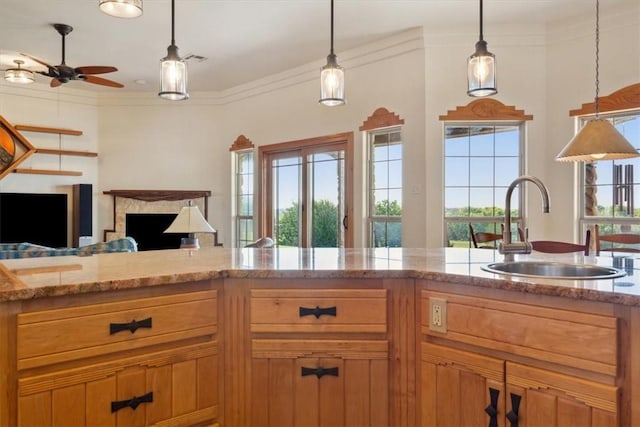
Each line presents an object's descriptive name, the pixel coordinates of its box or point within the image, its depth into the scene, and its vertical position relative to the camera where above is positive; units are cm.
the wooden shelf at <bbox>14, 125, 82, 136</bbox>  614 +120
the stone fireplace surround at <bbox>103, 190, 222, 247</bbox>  685 +20
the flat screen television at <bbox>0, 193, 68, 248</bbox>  608 -3
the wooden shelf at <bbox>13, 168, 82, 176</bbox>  613 +61
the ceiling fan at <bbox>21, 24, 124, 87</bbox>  423 +138
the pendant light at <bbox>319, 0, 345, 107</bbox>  244 +73
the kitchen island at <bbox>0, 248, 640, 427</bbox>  126 -41
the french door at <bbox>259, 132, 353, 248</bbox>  548 +33
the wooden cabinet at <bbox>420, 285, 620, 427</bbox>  123 -45
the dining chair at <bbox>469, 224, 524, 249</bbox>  396 -18
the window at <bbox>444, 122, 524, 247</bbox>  461 +41
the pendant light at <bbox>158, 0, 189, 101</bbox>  230 +72
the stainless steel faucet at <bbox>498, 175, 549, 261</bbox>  176 -10
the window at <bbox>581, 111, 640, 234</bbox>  405 +26
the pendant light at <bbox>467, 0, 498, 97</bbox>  224 +73
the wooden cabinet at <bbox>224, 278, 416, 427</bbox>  164 -50
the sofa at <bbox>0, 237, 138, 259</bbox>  312 -25
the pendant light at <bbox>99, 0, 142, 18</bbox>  212 +100
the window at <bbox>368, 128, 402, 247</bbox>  496 +32
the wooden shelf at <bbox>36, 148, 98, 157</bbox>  631 +91
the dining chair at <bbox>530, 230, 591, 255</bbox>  303 -20
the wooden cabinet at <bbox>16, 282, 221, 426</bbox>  130 -46
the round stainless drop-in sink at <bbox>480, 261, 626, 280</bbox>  170 -20
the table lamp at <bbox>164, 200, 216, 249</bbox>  407 -7
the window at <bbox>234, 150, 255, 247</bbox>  681 +28
